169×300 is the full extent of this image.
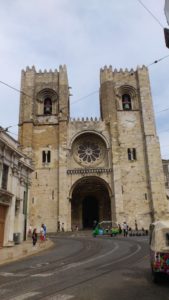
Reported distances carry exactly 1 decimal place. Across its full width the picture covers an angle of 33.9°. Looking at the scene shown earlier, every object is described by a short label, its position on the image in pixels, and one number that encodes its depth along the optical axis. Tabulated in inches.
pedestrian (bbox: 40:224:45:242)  738.2
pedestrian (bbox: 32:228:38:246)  637.1
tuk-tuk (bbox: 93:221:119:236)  961.6
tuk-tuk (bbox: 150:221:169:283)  217.8
